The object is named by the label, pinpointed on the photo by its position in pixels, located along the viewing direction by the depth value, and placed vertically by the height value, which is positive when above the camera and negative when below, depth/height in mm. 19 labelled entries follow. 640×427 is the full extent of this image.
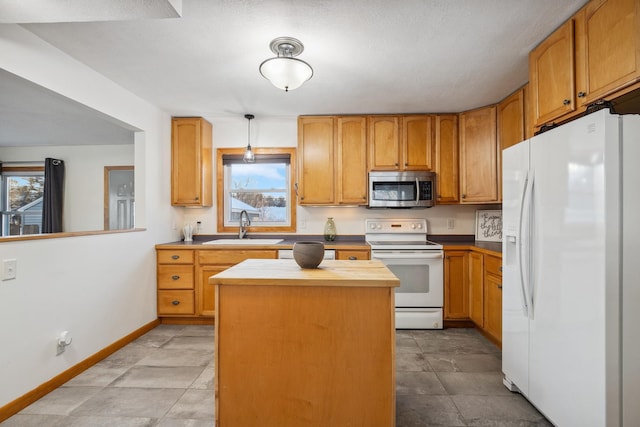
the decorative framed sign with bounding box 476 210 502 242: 3576 -110
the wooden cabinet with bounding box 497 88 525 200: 2865 +897
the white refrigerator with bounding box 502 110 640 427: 1342 -259
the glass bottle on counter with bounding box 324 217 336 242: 3779 -175
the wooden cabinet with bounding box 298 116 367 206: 3613 +642
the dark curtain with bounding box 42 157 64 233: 4773 +291
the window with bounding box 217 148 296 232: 3996 +330
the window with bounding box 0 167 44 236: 5023 +212
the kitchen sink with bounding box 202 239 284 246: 3483 -288
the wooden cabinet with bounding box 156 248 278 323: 3387 -720
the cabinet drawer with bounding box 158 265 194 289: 3396 -636
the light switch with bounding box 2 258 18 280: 1853 -310
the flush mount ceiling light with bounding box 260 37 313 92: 1982 +942
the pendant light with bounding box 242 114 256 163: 3734 +761
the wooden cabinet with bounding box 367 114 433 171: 3588 +814
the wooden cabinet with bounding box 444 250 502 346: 2816 -721
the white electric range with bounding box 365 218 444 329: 3293 -668
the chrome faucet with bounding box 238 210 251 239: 3857 -87
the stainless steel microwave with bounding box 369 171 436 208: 3533 +304
